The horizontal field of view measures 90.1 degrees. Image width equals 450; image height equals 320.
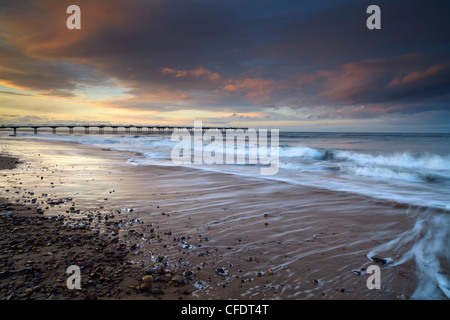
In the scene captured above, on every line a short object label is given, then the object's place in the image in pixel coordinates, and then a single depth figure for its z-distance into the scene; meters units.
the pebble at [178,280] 2.84
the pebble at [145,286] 2.71
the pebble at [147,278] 2.85
